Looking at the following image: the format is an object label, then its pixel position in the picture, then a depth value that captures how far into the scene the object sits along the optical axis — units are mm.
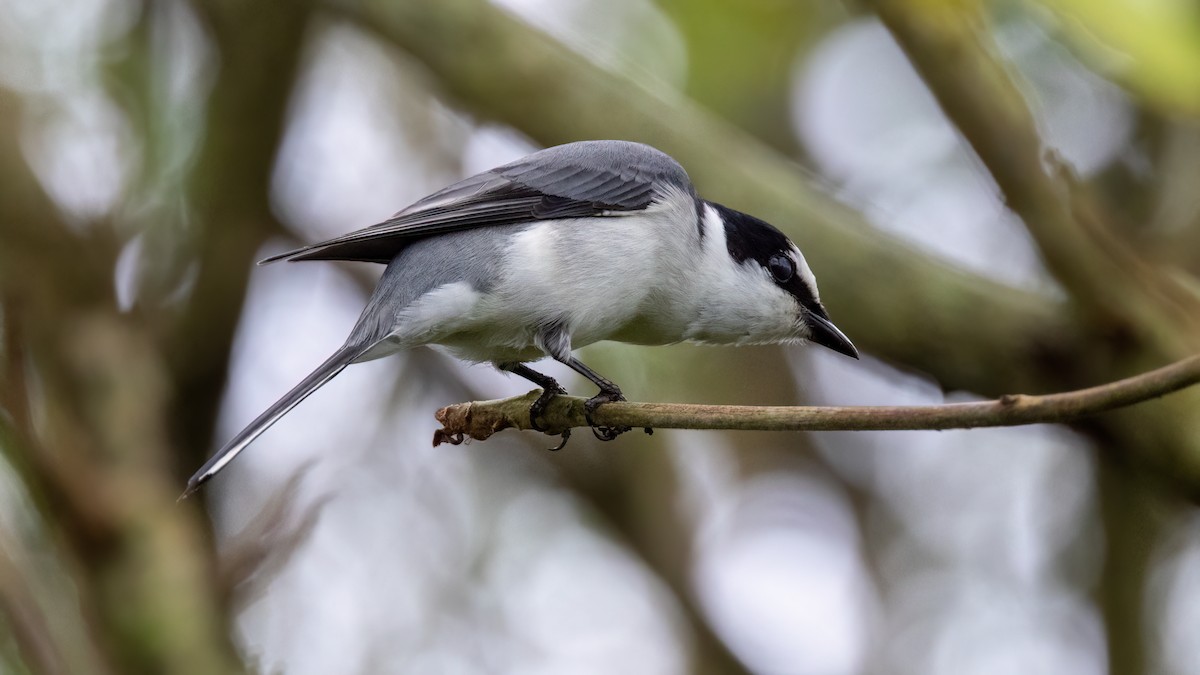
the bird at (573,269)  7488
